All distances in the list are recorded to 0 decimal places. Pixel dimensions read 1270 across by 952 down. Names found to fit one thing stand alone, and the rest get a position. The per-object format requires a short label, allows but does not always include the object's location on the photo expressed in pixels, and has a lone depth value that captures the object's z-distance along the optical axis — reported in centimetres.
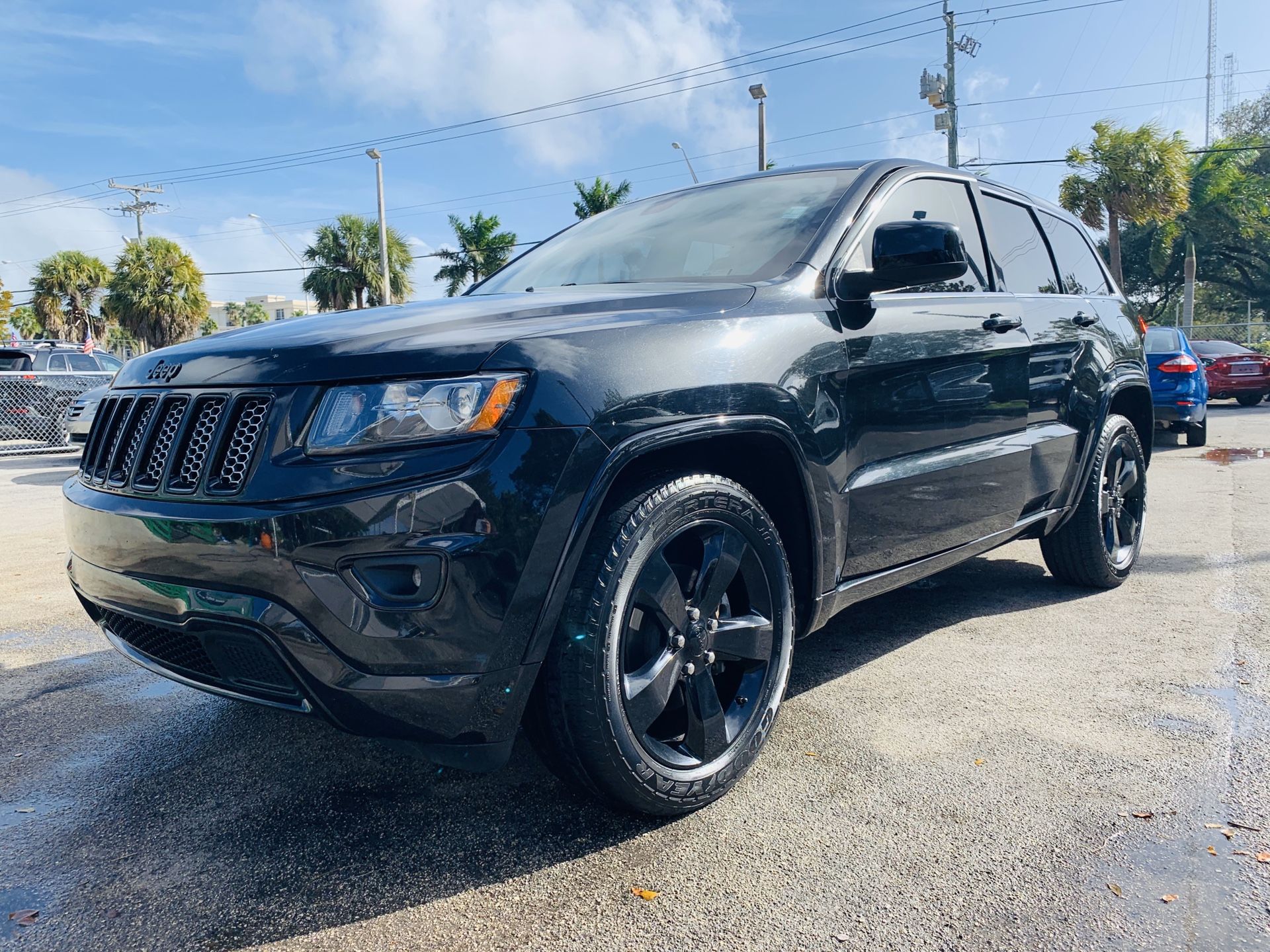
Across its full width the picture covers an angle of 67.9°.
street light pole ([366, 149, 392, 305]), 3331
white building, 16062
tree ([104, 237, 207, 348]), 3397
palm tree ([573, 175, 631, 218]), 3872
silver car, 1091
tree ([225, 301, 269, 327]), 12731
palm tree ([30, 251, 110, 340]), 4569
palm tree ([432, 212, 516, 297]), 4262
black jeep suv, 186
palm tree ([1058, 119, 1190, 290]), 2366
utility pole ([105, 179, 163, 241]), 5966
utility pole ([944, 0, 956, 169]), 2797
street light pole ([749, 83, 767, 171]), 2369
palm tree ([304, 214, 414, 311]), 4012
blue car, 1084
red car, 1911
